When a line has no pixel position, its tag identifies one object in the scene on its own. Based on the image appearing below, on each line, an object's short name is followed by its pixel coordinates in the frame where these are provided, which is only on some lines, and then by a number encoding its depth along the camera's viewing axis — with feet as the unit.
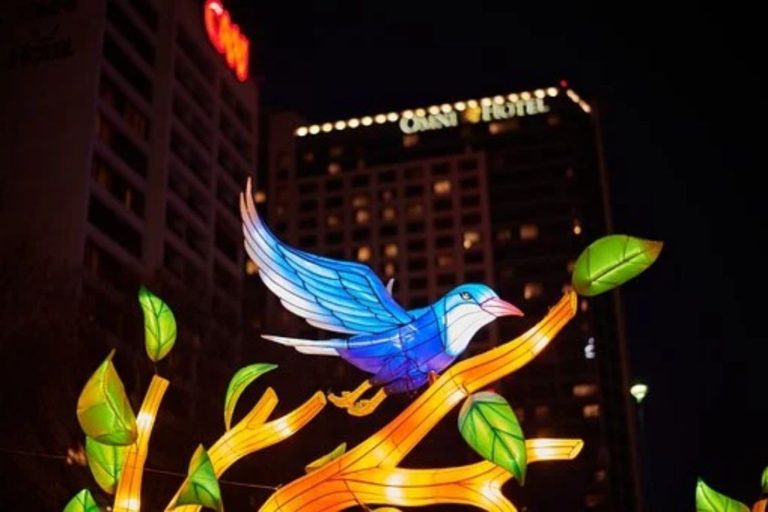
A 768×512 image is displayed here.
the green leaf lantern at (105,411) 45.42
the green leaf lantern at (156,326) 55.77
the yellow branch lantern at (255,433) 55.57
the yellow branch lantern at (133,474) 51.80
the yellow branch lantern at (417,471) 50.34
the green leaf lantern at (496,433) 44.42
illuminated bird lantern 52.49
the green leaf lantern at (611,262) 47.88
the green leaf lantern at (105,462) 52.49
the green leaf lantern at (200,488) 45.14
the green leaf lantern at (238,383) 58.03
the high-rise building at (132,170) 110.52
